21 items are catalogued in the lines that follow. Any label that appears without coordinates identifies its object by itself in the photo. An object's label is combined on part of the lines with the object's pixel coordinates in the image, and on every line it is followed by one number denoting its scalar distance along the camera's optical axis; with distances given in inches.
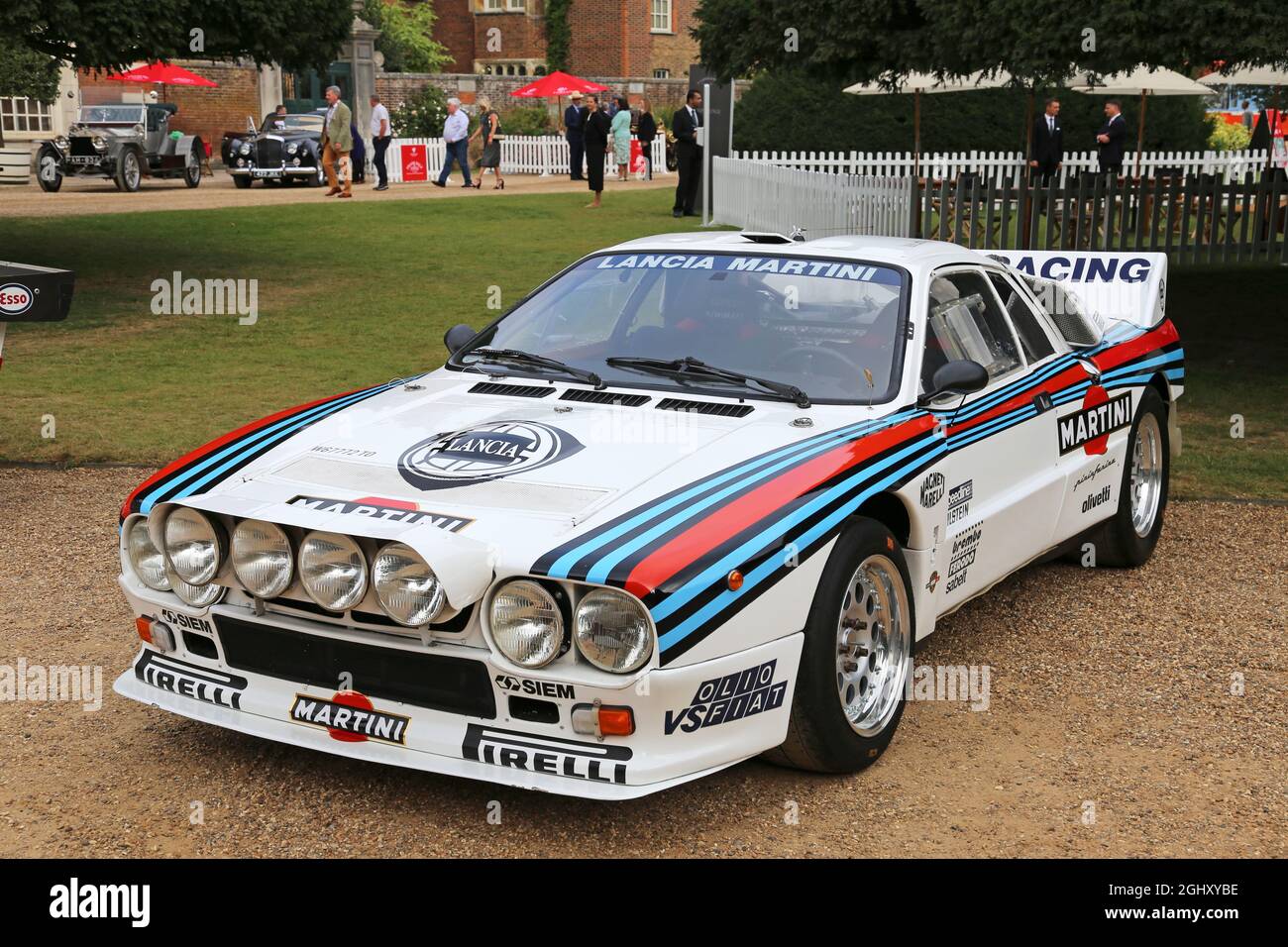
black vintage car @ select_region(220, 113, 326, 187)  1190.3
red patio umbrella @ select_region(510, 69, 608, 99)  1524.2
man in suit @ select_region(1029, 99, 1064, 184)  857.5
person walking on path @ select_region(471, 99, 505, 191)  1279.5
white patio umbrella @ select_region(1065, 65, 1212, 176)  823.7
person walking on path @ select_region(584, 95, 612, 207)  1004.6
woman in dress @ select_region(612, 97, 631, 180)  1311.5
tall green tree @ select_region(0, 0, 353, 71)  554.3
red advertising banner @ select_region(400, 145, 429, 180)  1312.7
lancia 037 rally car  156.4
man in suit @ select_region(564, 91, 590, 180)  1230.3
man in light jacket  1000.9
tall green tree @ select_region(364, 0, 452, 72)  1995.6
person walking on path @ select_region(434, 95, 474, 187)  1178.0
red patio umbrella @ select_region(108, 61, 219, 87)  1372.9
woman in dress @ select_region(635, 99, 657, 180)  1317.7
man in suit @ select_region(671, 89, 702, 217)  951.6
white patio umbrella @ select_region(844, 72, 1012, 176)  776.9
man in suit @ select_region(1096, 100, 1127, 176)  821.9
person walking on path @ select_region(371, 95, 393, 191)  1171.9
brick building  2060.8
